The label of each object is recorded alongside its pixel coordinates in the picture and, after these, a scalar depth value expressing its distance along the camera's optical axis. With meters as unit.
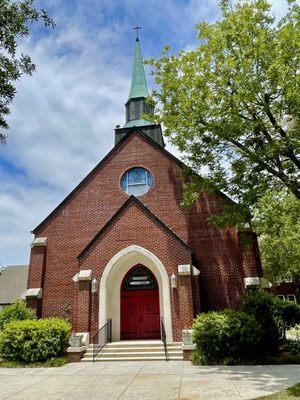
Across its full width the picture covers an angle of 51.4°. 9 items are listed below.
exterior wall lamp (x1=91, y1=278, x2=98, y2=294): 13.71
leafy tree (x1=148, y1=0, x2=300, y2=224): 10.48
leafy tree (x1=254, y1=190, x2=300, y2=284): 13.68
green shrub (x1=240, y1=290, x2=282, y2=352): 12.07
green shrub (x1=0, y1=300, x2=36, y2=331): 13.73
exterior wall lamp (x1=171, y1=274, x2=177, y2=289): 13.18
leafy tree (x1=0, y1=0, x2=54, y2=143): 6.00
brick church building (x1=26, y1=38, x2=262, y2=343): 13.48
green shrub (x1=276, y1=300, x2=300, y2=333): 14.33
